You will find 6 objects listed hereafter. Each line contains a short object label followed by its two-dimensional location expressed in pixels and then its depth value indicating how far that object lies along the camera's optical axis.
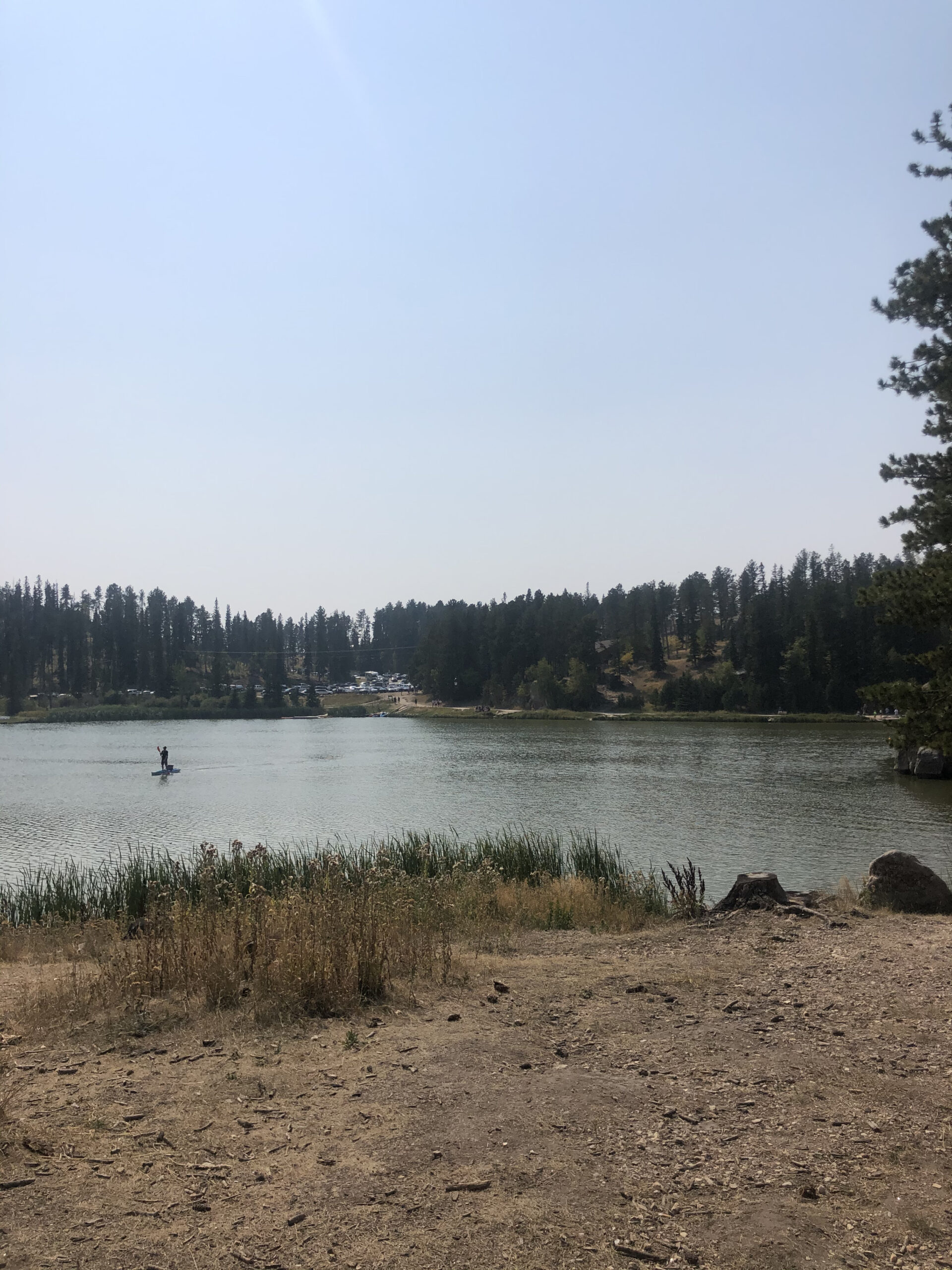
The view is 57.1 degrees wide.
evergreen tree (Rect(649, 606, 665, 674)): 127.81
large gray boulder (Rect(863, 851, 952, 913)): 13.46
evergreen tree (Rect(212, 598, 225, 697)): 143.75
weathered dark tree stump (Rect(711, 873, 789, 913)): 12.70
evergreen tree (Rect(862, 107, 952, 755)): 11.28
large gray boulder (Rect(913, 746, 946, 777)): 45.97
